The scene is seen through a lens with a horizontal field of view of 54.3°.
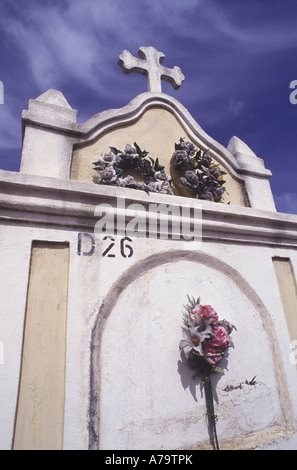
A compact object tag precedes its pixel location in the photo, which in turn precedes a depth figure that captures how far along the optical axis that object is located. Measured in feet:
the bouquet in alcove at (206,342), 7.95
